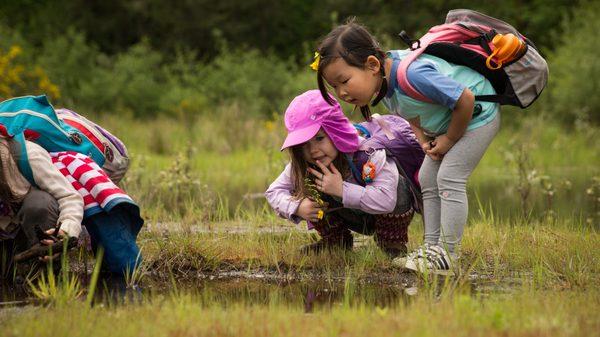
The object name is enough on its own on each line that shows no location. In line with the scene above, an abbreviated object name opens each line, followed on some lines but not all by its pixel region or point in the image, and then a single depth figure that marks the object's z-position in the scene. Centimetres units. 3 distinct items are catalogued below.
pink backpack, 818
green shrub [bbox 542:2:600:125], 2697
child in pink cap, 853
